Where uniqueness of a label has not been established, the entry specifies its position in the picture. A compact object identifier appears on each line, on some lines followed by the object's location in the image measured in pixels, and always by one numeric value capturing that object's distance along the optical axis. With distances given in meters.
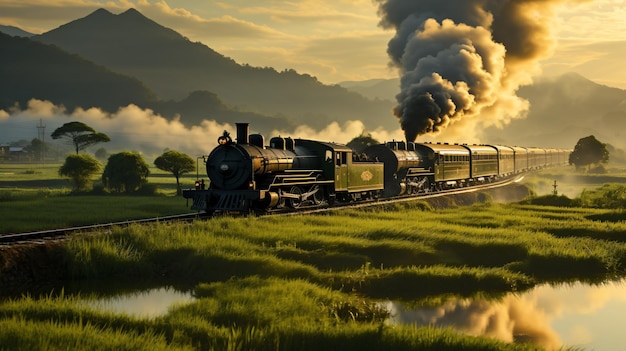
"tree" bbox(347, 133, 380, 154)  66.06
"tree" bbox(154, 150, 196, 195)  57.12
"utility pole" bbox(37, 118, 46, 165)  150.18
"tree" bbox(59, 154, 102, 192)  53.28
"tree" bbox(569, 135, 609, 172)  101.75
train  25.69
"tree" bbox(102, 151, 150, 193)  52.59
